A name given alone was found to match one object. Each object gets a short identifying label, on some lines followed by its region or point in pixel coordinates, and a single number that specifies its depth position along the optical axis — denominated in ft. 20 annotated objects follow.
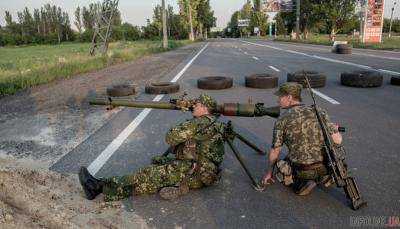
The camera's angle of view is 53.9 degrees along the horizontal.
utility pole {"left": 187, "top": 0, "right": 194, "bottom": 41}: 268.95
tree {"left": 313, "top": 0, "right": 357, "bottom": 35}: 187.55
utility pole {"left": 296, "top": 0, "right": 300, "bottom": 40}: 200.81
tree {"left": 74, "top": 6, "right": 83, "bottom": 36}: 518.37
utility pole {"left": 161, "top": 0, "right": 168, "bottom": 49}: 127.97
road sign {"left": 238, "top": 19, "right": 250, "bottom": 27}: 529.57
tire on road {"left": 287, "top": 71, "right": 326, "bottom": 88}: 40.11
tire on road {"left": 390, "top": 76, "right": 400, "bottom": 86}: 39.75
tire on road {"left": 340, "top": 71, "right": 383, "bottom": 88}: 39.14
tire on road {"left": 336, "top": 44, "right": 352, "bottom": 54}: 88.16
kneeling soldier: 14.40
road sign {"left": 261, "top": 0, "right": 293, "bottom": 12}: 273.56
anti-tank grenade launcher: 16.38
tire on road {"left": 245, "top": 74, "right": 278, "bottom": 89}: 40.96
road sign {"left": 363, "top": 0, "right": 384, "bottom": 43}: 133.28
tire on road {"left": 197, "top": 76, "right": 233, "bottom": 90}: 41.42
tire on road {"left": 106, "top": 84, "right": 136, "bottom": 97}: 38.83
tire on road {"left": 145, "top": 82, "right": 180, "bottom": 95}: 39.78
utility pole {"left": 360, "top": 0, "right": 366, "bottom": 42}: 136.56
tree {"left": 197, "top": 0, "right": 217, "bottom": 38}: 335.86
